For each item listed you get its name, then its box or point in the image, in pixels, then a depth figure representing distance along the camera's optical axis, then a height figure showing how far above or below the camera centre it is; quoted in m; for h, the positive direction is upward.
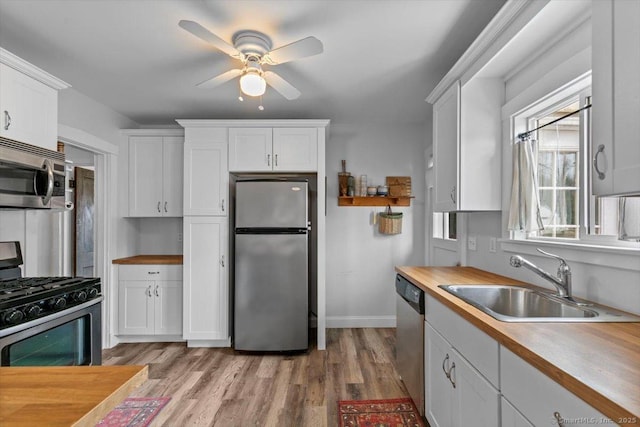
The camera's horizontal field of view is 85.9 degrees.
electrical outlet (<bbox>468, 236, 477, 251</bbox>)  2.68 -0.24
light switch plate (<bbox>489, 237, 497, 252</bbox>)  2.38 -0.22
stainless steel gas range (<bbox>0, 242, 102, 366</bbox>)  1.72 -0.59
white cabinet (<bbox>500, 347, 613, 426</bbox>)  0.79 -0.48
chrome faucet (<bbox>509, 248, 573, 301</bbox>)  1.55 -0.30
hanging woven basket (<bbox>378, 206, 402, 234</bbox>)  3.99 -0.12
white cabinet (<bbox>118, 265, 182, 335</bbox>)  3.51 -0.90
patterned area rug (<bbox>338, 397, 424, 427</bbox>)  2.15 -1.32
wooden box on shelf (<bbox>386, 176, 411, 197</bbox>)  4.04 +0.33
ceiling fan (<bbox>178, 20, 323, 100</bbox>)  1.91 +0.94
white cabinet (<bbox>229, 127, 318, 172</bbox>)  3.40 +0.62
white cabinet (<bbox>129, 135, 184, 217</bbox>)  3.67 +0.40
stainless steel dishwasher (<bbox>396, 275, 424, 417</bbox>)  2.11 -0.85
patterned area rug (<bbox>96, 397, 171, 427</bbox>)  2.19 -1.34
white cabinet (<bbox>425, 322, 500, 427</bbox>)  1.25 -0.77
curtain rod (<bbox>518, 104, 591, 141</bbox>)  1.79 +0.47
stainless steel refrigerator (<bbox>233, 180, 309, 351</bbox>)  3.27 -0.52
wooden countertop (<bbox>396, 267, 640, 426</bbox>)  0.73 -0.39
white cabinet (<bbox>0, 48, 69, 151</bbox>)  1.96 +0.68
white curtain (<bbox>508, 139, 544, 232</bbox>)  1.96 +0.12
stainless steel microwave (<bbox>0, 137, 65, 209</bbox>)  1.91 +0.22
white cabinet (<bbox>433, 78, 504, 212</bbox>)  2.27 +0.45
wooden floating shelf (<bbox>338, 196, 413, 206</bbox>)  4.05 +0.14
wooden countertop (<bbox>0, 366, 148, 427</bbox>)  0.64 -0.38
